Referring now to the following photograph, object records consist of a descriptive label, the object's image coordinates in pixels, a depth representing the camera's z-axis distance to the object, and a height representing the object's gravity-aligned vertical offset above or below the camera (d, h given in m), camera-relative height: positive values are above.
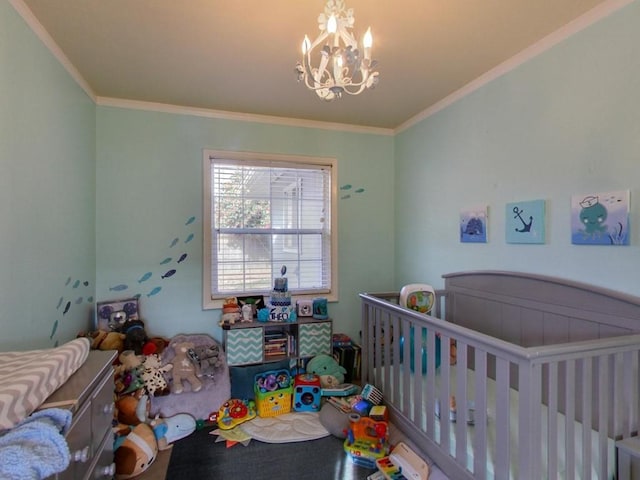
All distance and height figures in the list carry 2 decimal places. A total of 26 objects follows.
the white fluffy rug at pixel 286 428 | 2.03 -1.23
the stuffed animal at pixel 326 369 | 2.55 -1.04
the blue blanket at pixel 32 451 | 0.65 -0.45
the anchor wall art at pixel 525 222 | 1.76 +0.10
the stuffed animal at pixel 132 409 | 2.00 -1.06
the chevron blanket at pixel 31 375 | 0.79 -0.40
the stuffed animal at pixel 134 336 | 2.30 -0.69
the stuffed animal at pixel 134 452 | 1.68 -1.14
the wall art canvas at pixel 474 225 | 2.13 +0.10
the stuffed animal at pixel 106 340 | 2.18 -0.69
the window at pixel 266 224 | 2.74 +0.13
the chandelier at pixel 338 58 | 1.12 +0.64
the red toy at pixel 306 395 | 2.34 -1.14
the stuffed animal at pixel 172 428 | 1.98 -1.19
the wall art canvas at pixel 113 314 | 2.39 -0.56
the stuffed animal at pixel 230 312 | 2.53 -0.58
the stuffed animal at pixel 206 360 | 2.35 -0.89
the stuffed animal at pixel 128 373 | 2.07 -0.88
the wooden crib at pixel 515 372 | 1.08 -0.56
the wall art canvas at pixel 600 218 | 1.41 +0.10
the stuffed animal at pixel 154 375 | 2.15 -0.92
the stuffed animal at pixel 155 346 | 2.33 -0.78
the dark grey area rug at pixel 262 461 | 1.72 -1.24
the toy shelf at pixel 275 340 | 2.47 -0.80
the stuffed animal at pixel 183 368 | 2.23 -0.92
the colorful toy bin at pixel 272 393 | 2.29 -1.10
